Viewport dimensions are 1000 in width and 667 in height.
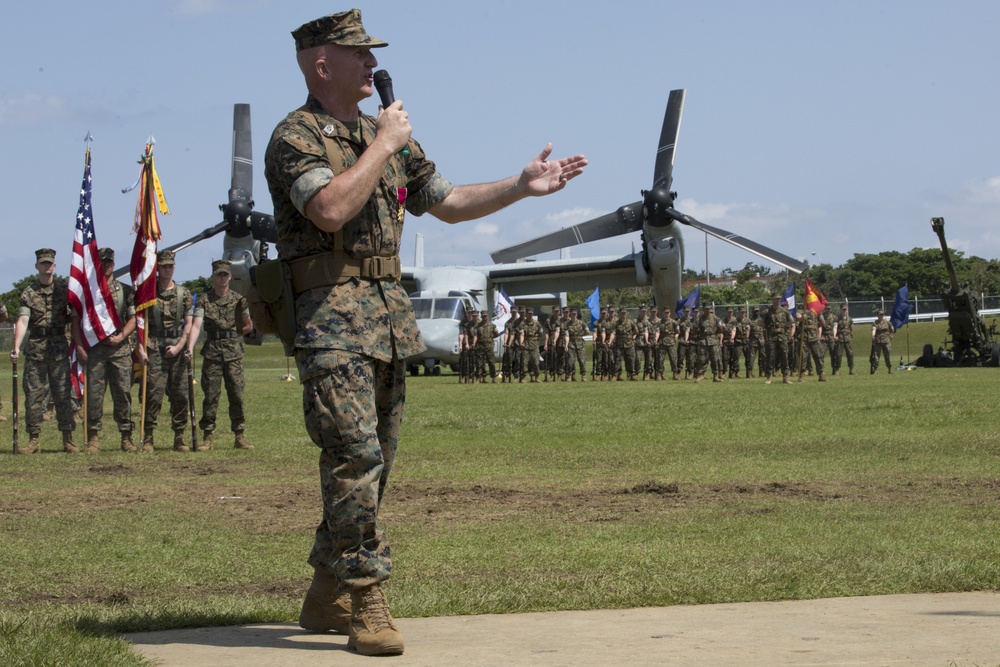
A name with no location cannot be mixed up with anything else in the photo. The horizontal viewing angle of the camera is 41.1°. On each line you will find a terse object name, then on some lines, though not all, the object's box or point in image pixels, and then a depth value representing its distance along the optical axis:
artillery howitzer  35.97
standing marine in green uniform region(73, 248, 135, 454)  13.42
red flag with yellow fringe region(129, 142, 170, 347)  13.53
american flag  13.28
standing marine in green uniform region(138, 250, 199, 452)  13.45
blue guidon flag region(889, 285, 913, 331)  37.66
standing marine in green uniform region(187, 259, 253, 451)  13.44
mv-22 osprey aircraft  33.59
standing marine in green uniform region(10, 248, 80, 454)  13.54
